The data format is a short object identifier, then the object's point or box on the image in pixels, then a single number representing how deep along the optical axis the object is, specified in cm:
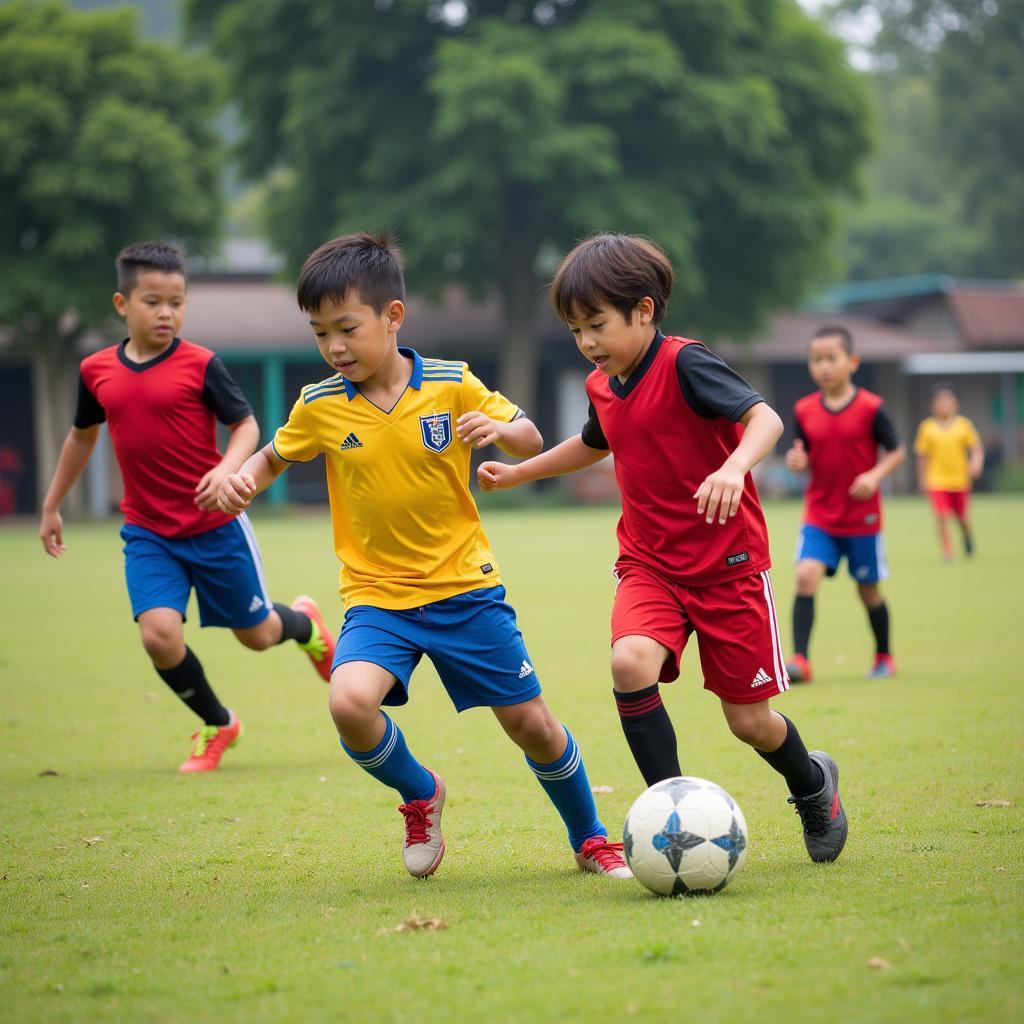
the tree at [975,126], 5712
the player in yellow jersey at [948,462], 1748
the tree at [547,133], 3266
